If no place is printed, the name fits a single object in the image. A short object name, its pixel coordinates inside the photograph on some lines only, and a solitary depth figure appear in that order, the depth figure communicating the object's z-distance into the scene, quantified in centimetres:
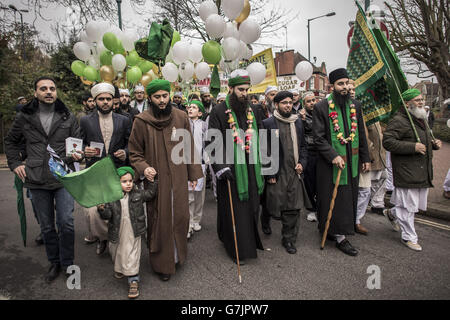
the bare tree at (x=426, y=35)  1373
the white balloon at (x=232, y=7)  577
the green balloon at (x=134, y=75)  722
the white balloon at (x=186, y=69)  737
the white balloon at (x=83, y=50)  778
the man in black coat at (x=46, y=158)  329
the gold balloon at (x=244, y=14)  638
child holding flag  315
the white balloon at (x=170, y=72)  711
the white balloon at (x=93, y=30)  706
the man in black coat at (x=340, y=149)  402
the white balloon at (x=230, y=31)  614
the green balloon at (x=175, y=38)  764
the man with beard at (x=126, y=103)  618
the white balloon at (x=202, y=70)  736
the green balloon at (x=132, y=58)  782
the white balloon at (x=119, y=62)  716
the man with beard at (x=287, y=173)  404
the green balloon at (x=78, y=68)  794
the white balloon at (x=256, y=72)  650
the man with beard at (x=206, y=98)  721
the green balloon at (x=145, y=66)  795
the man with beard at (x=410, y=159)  400
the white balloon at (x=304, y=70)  873
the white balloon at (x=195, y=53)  735
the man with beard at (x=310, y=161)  529
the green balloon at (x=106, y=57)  748
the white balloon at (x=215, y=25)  580
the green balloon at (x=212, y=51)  604
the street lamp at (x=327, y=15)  1872
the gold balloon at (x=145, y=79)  762
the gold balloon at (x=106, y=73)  744
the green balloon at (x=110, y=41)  701
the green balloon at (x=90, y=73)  753
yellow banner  770
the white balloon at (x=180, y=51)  696
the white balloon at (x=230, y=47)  582
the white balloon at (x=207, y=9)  638
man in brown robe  336
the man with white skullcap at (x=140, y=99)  681
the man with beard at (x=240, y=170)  376
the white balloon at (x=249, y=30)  614
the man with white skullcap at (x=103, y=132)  389
